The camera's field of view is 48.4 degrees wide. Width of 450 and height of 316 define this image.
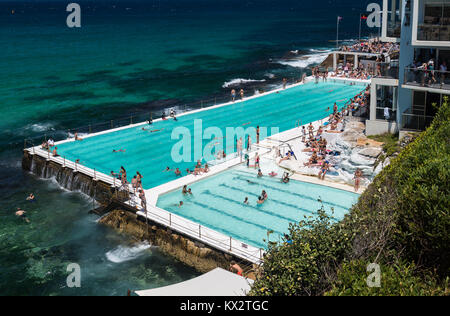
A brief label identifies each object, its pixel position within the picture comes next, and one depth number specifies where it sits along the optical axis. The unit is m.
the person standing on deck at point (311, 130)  31.95
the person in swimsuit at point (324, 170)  26.46
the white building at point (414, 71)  23.95
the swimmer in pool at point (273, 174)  27.53
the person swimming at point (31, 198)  28.50
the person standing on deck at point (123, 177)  26.00
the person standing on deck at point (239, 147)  30.46
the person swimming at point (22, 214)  26.57
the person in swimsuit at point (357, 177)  24.94
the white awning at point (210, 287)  15.09
